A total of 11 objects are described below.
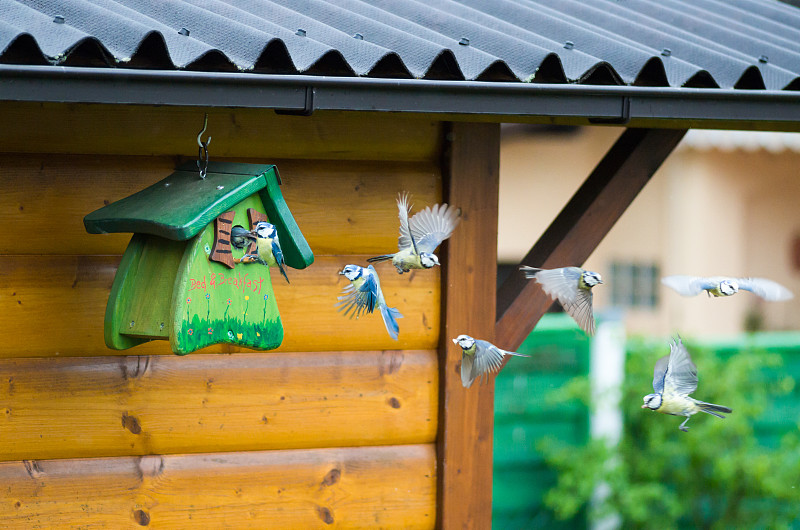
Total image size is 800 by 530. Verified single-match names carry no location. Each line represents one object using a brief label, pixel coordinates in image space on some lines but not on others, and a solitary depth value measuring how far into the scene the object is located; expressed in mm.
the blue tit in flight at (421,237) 5081
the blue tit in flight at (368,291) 5058
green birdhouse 5042
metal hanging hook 5125
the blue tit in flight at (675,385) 5164
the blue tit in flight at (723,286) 5130
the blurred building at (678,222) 14205
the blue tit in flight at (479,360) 5240
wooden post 5426
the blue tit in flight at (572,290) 5177
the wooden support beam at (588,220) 5450
